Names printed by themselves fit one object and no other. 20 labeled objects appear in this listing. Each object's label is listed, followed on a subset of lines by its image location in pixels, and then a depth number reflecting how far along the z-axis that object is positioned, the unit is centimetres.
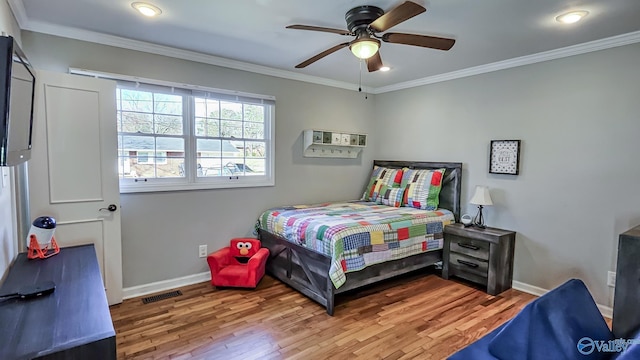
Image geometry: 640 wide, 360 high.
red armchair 326
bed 285
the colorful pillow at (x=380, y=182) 437
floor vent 305
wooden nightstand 329
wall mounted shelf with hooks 414
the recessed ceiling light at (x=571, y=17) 228
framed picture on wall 343
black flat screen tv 125
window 312
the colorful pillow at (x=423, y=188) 391
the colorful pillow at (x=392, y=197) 417
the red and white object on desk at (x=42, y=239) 217
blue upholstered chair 105
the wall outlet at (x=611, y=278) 284
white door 253
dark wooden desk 112
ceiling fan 216
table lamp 348
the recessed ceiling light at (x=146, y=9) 225
